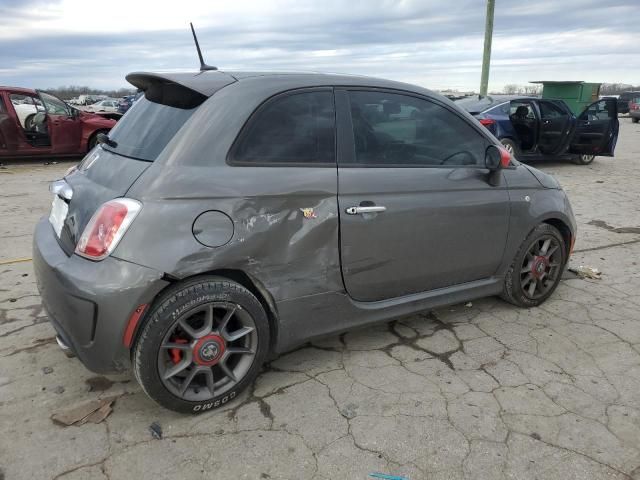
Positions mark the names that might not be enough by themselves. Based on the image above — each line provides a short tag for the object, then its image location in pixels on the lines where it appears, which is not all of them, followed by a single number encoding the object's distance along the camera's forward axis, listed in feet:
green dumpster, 73.05
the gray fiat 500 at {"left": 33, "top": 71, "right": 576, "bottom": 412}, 7.56
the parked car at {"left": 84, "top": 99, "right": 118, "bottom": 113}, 101.02
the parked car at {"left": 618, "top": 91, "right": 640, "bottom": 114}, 103.16
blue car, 34.65
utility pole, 51.93
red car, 34.01
